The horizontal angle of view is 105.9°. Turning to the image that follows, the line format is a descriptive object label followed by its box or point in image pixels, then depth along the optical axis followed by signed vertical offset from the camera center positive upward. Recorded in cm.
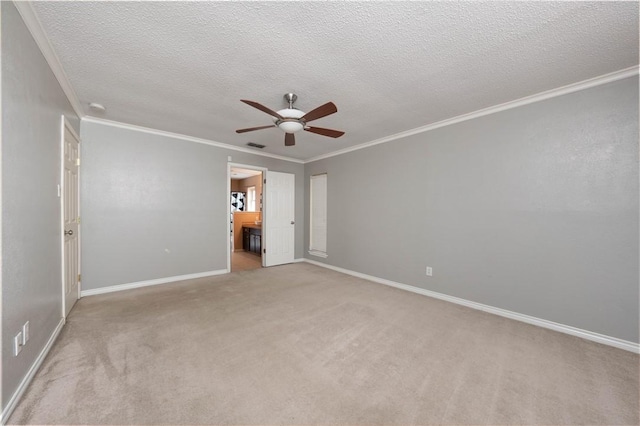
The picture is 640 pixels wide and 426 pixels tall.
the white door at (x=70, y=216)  261 -7
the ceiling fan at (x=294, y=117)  217 +92
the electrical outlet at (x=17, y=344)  150 -85
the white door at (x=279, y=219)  536 -19
